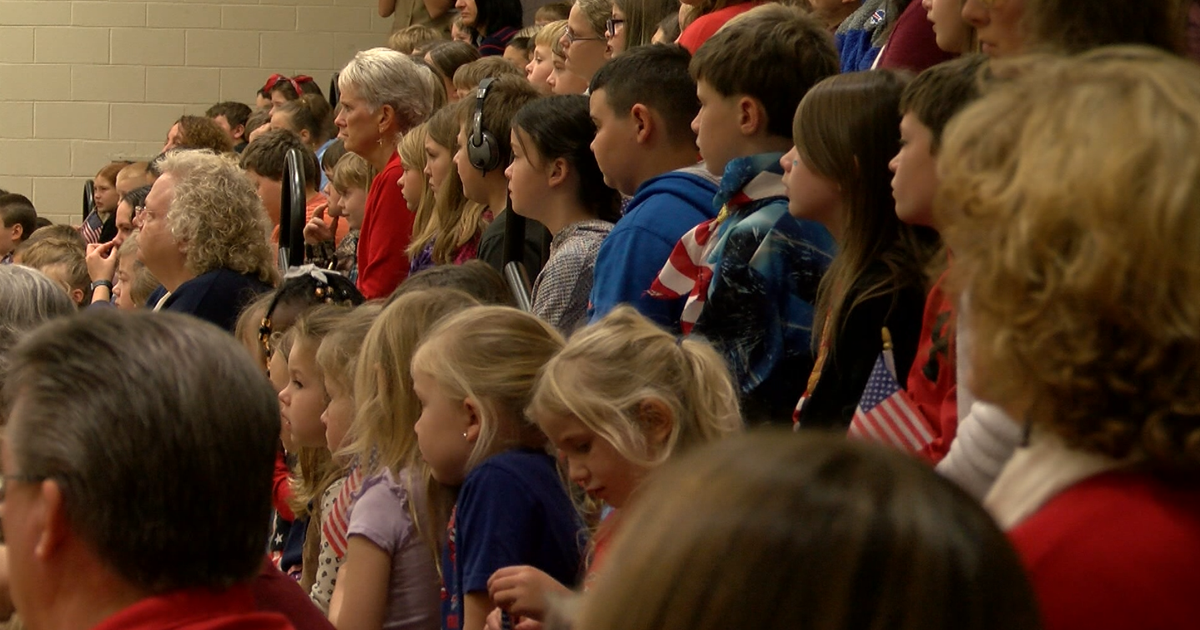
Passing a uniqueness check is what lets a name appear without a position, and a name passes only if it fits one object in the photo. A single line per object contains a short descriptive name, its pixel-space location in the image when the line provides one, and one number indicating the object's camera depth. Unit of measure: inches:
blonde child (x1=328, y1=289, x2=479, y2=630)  194.4
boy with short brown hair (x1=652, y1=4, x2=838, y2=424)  184.4
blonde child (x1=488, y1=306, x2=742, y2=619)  162.4
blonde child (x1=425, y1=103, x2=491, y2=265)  319.3
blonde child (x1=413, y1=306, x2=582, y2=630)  176.1
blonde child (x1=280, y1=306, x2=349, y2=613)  232.5
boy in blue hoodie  224.5
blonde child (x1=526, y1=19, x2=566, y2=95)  394.9
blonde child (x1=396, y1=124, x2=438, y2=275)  327.6
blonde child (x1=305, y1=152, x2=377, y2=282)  406.6
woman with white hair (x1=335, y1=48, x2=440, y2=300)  362.6
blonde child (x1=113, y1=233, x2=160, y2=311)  378.3
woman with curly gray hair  319.3
